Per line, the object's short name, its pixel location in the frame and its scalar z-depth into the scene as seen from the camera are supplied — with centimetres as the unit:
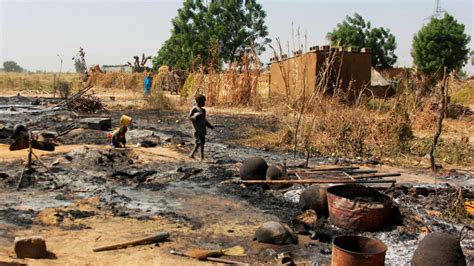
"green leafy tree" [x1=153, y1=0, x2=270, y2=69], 4384
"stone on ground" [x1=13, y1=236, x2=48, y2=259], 416
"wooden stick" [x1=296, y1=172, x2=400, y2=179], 710
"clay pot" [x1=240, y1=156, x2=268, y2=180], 720
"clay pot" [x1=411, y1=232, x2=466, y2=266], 389
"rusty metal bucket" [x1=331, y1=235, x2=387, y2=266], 374
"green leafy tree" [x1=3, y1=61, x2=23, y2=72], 12080
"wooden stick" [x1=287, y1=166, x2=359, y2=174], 763
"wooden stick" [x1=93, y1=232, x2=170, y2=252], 451
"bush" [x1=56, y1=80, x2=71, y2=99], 2601
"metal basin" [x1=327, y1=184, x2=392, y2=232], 520
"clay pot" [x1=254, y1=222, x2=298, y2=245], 489
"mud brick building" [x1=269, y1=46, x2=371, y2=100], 1678
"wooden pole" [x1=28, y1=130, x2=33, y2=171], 717
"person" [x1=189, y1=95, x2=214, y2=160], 885
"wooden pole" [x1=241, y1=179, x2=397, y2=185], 648
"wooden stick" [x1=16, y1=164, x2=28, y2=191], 681
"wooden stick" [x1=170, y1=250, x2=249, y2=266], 429
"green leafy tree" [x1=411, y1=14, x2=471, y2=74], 3453
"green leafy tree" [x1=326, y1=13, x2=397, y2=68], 4422
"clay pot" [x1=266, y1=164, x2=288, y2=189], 699
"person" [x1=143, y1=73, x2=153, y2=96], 2806
